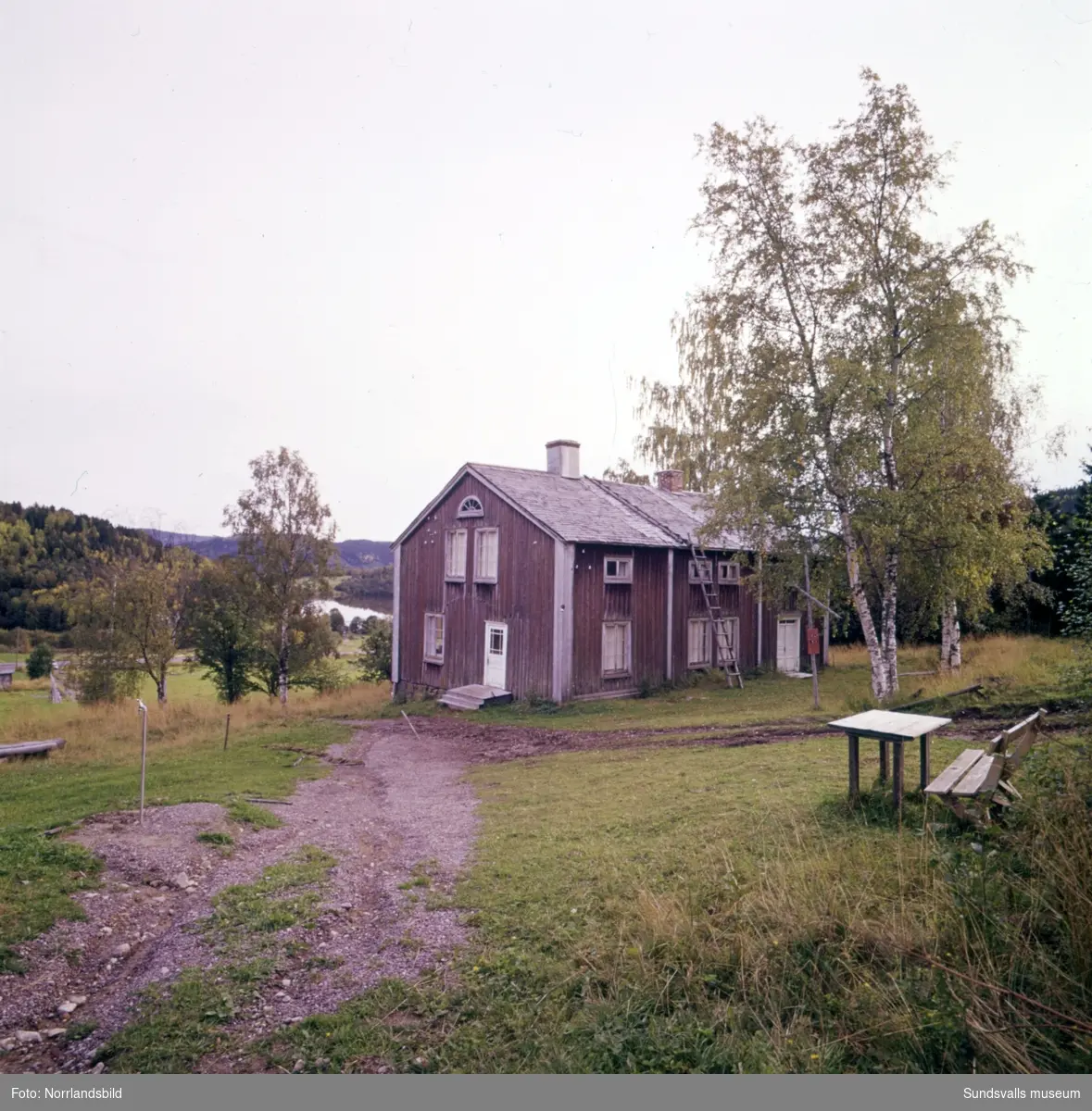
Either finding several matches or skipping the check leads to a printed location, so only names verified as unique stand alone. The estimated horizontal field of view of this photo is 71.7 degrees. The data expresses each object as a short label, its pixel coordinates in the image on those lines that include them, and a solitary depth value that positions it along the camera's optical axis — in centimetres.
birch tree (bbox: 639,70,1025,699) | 1697
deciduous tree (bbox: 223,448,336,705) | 3131
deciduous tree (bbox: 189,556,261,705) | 2820
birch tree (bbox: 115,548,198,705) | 3136
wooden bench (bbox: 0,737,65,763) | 1731
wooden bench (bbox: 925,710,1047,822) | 603
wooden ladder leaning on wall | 2668
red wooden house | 2312
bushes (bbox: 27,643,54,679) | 4831
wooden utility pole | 1817
